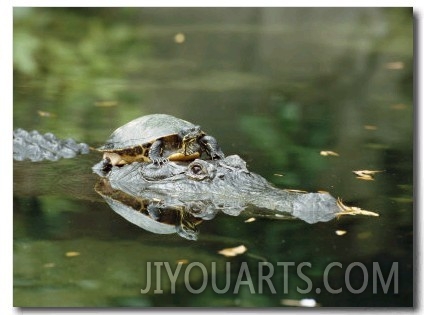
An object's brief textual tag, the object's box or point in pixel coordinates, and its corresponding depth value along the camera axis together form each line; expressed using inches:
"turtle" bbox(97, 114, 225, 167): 390.3
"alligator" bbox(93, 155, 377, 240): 369.4
